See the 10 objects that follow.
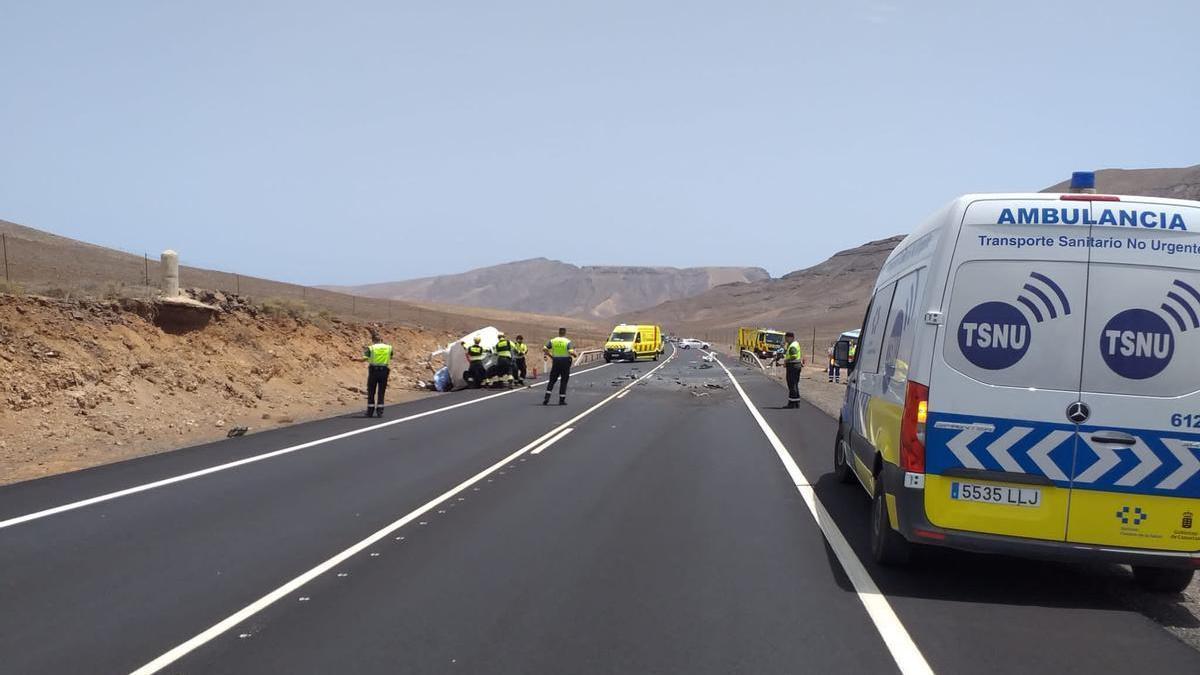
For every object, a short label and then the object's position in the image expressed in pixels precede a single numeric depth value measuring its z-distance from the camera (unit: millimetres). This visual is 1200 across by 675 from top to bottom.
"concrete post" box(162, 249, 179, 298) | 24859
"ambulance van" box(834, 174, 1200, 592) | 6332
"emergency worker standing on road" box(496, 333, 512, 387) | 30141
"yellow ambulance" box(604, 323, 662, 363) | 56156
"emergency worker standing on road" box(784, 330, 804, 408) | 23750
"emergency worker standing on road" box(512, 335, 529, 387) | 31545
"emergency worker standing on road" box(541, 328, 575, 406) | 23438
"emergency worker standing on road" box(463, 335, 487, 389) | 29484
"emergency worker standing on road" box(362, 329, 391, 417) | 20266
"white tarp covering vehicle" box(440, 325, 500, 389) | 29547
